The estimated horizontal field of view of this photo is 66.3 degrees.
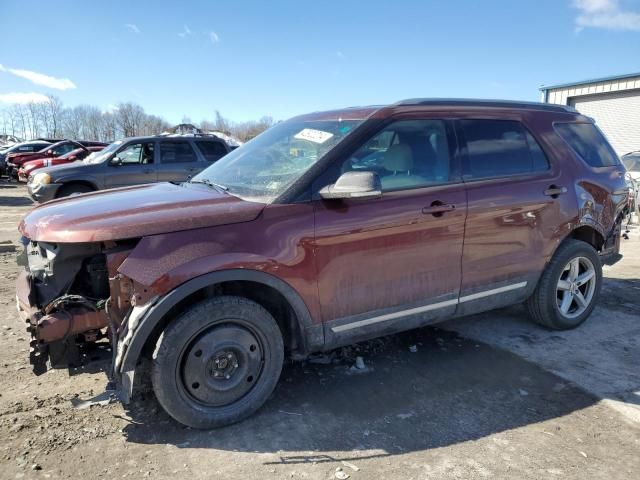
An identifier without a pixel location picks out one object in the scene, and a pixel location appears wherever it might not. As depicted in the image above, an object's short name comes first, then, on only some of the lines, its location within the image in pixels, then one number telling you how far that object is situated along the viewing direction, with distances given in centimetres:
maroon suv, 278
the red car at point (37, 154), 2152
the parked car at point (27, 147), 2489
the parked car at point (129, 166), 1054
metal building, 1950
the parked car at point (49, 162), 1756
